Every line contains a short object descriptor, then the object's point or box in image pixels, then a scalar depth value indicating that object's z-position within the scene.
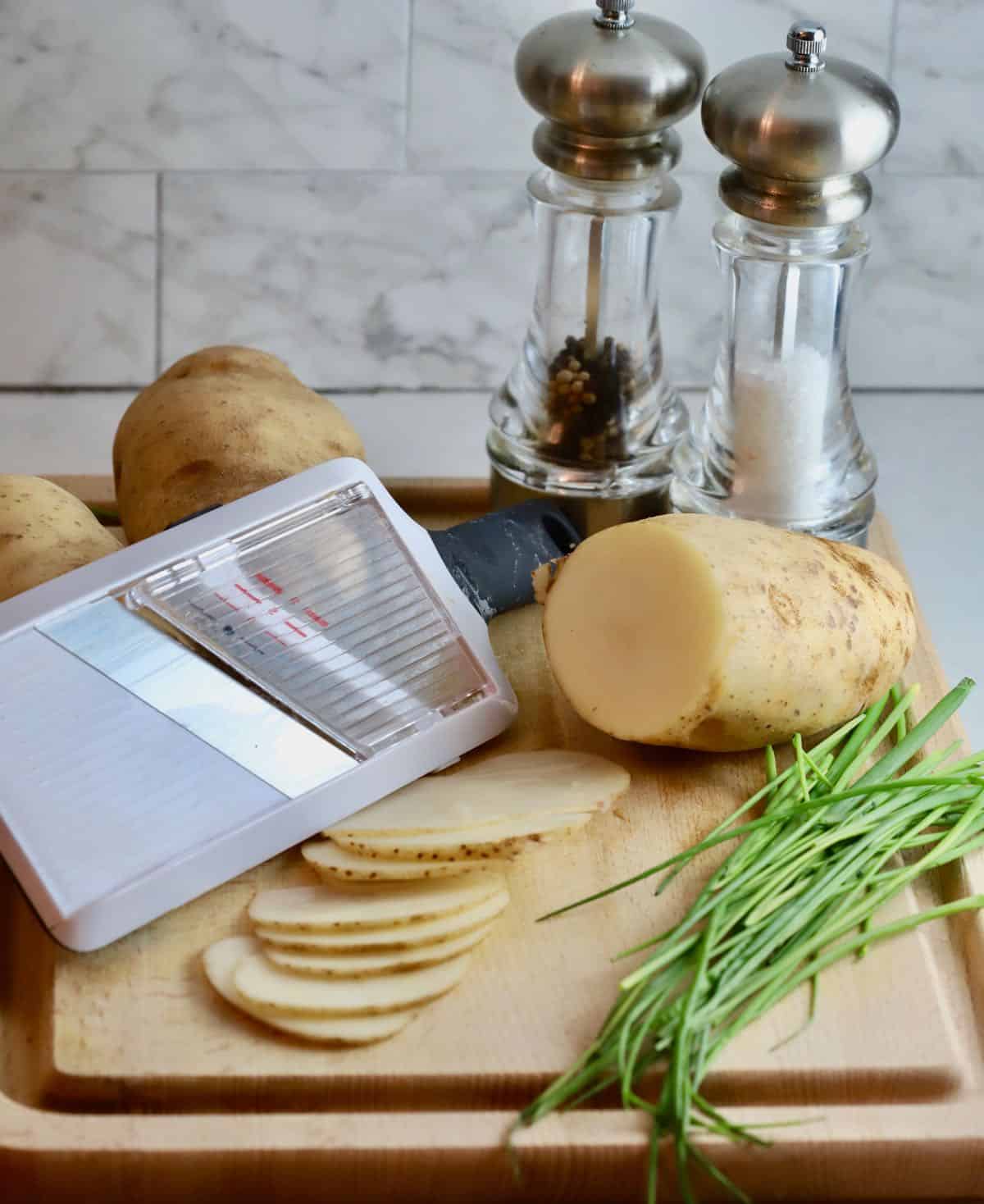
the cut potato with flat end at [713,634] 0.85
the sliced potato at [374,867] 0.81
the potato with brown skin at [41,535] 0.90
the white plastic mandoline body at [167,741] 0.81
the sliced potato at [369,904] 0.80
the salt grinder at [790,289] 0.89
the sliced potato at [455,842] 0.82
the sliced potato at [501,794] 0.83
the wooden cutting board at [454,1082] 0.76
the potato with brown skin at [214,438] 0.94
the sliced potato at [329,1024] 0.78
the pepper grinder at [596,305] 0.93
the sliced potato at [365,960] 0.79
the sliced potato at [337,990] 0.78
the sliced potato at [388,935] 0.79
